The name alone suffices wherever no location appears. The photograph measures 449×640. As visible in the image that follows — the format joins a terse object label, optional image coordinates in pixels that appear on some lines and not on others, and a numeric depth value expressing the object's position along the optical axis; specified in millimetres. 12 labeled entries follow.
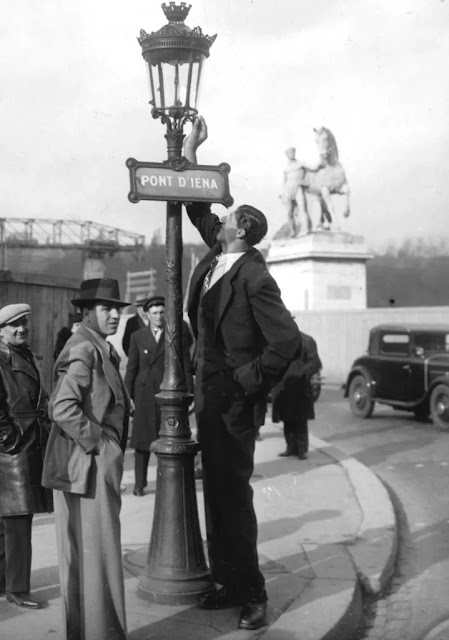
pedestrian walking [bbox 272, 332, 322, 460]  10953
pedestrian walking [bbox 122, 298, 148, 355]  10891
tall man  4820
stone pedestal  29516
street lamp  5199
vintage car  15211
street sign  5184
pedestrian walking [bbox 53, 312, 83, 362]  9016
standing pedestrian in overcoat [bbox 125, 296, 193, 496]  8516
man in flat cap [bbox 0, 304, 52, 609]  5027
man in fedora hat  4227
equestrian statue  31297
